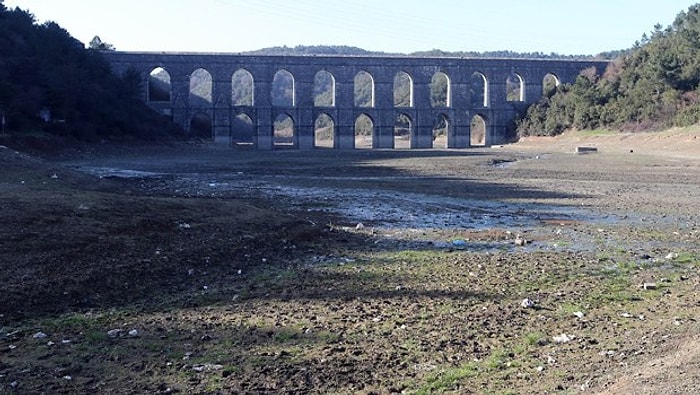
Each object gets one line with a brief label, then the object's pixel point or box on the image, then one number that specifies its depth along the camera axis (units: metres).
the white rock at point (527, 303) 8.40
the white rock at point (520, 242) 13.19
